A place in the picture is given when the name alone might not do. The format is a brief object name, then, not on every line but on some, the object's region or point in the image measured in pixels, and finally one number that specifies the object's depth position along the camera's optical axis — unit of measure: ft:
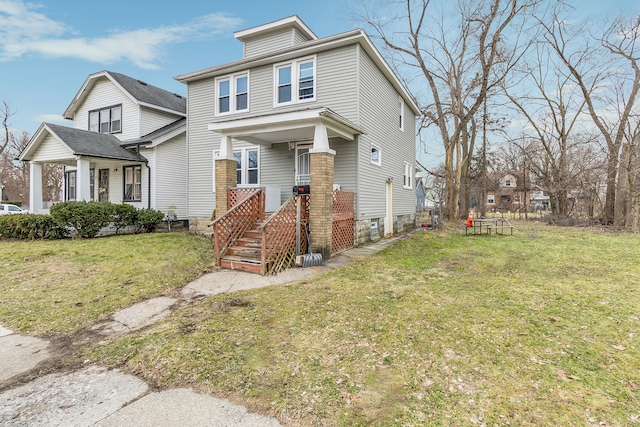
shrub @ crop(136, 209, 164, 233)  43.65
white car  66.49
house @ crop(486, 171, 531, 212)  123.78
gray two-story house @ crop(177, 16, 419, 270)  27.68
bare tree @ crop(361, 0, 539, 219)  50.34
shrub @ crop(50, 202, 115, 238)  36.06
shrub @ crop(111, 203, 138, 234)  40.41
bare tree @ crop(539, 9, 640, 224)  52.65
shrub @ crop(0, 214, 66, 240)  36.37
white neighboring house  46.42
